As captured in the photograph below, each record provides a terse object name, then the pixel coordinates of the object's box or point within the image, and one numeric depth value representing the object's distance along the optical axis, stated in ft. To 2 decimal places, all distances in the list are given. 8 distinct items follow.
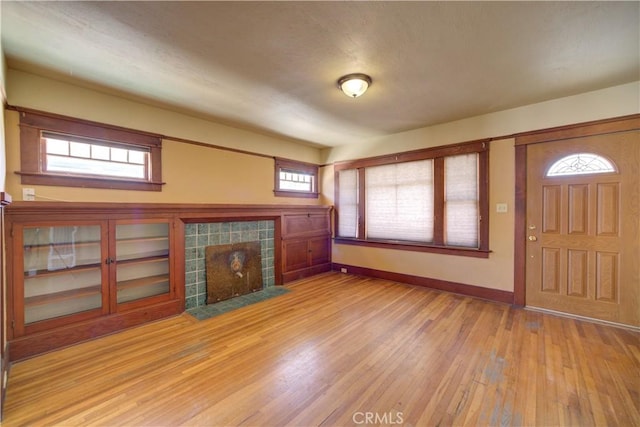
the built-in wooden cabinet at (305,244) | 15.79
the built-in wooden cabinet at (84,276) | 7.99
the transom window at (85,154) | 8.64
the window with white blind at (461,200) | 13.03
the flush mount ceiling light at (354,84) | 8.84
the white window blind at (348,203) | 17.66
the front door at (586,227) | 9.62
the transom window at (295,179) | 16.67
